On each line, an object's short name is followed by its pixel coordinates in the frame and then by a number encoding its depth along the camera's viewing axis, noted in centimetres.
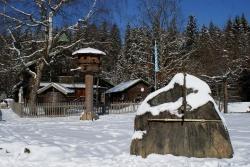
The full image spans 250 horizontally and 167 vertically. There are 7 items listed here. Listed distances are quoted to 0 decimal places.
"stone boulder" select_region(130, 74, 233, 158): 734
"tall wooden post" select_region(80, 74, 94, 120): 1867
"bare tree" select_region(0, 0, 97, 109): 2397
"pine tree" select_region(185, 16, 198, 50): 5592
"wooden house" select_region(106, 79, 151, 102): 4156
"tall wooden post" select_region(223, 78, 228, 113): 2204
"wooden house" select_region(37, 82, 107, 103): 3098
